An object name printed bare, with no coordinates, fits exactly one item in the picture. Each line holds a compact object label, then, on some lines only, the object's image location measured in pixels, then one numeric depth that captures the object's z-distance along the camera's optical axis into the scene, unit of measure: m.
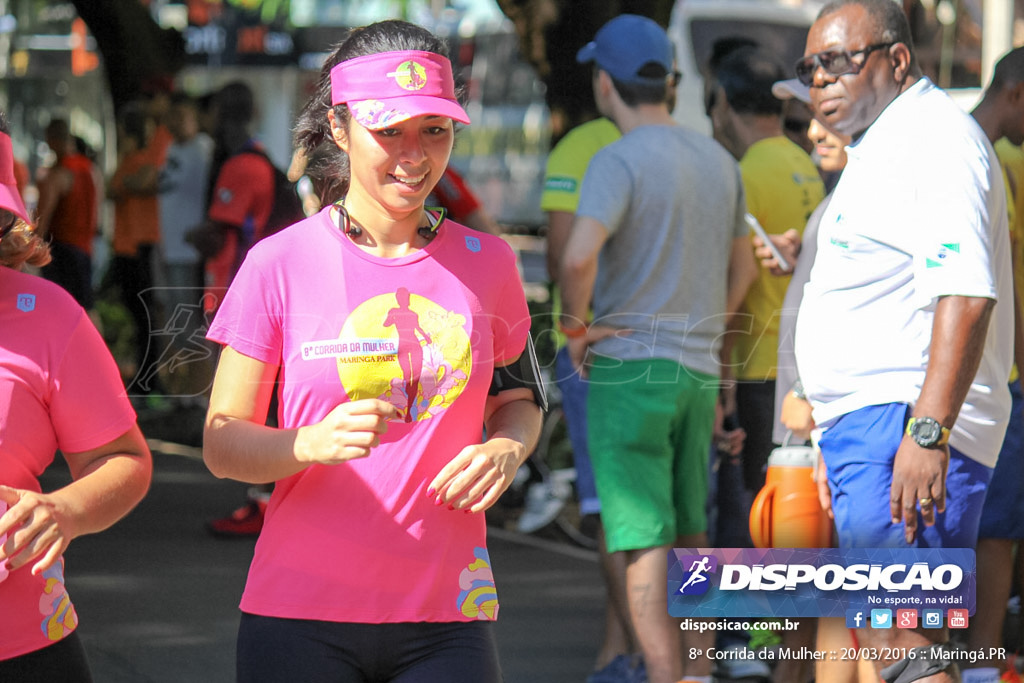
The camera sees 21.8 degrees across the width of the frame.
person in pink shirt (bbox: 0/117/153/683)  4.71
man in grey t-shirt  8.65
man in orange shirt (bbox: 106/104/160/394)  20.19
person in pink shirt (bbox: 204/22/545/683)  4.79
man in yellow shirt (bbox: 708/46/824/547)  9.82
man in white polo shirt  6.34
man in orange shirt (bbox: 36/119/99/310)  19.62
